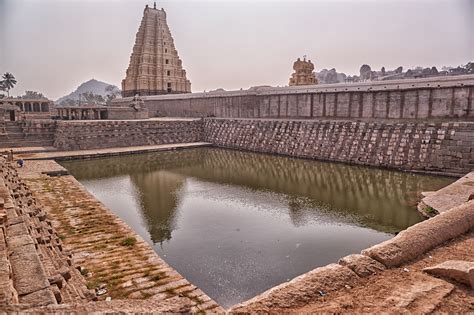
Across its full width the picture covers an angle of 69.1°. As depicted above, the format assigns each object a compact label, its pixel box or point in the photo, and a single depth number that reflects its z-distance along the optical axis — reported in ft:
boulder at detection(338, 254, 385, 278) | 15.05
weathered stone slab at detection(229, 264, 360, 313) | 12.20
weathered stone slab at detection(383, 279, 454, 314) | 11.94
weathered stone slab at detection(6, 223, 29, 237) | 16.78
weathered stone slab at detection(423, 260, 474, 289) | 13.39
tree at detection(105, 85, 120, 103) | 487.37
